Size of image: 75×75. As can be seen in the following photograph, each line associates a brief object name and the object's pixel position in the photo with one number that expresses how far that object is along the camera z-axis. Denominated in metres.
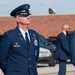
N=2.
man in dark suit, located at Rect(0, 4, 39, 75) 5.83
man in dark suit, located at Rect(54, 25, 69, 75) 11.91
